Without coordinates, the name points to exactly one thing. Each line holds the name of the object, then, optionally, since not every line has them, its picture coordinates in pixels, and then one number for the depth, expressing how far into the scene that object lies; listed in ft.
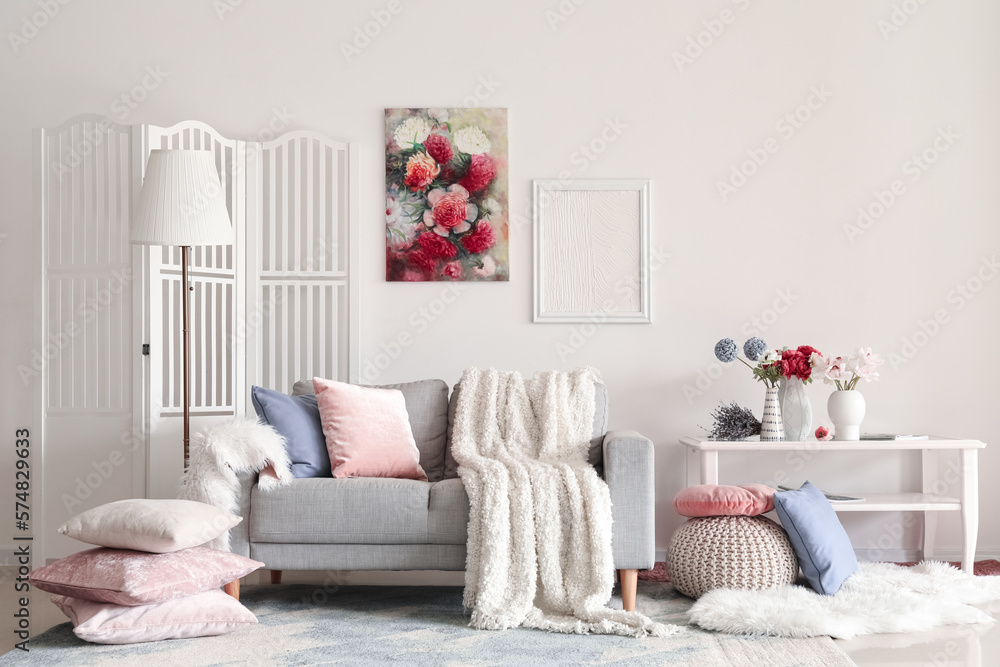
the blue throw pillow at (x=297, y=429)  10.14
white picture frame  13.04
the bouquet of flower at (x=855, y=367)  11.75
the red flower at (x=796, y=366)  11.76
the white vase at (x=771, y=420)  11.78
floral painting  13.05
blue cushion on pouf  9.76
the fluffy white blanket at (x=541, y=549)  8.86
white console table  11.39
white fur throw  9.32
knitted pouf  9.76
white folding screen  12.04
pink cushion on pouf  10.15
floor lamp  10.84
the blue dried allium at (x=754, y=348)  12.17
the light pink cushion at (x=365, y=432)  10.28
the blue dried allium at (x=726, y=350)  12.16
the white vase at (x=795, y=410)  11.83
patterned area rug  7.86
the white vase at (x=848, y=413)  11.80
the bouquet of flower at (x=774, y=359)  11.78
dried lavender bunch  11.96
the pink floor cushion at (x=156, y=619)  8.25
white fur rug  8.58
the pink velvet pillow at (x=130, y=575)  8.20
